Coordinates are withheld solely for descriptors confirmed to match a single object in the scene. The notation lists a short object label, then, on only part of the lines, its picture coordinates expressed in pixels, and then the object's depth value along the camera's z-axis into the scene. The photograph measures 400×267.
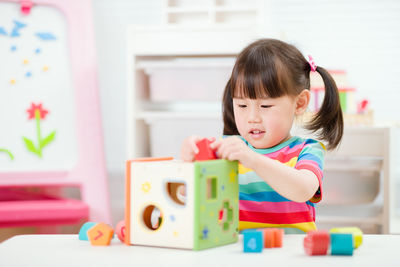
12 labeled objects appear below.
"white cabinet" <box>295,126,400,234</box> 3.57
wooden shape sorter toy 1.88
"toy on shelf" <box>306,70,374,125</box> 3.69
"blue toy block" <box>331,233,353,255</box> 1.84
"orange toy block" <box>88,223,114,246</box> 1.92
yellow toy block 1.89
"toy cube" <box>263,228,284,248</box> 1.89
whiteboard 3.52
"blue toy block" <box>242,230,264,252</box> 1.86
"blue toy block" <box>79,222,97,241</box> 1.96
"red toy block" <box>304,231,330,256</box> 1.84
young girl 2.19
